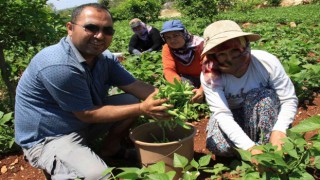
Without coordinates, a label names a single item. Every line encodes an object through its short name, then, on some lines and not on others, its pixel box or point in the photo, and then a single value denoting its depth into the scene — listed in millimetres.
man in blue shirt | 2086
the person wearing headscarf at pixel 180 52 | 3498
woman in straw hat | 2104
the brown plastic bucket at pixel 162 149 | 2146
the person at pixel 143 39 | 6039
